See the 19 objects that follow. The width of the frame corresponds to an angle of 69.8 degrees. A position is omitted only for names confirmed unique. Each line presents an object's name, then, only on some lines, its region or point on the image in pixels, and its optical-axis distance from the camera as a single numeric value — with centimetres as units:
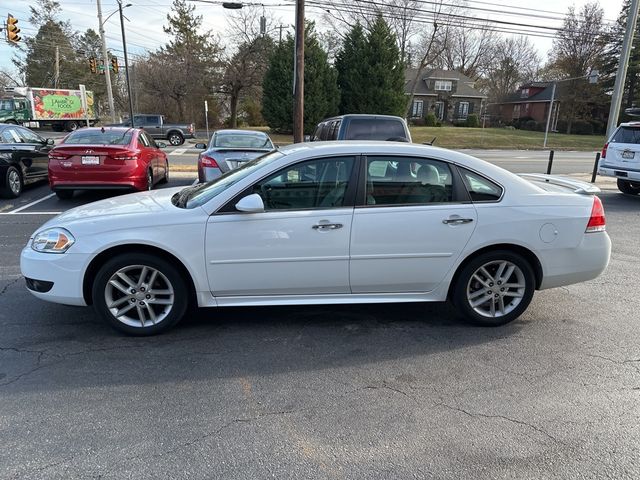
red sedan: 859
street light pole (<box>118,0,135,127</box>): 2874
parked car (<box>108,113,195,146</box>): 2988
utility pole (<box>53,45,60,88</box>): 5341
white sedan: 367
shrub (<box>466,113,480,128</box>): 5253
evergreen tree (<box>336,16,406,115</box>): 3338
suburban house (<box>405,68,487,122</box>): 5872
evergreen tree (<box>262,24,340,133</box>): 3253
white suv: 1127
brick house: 5778
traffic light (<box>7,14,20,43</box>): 2005
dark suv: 973
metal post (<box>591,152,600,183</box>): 1392
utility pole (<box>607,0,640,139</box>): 1508
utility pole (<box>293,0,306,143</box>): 1509
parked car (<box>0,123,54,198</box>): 934
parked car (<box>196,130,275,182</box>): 870
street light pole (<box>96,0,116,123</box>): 3269
